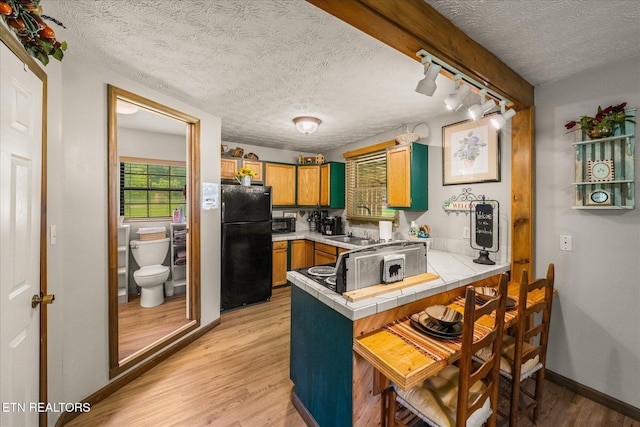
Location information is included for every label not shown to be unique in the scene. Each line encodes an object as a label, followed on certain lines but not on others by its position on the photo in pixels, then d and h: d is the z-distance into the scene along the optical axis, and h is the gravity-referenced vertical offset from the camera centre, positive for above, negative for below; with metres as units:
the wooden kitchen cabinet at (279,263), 3.96 -0.78
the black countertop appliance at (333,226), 4.29 -0.22
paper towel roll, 3.05 -0.20
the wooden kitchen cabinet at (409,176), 2.90 +0.44
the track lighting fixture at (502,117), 2.02 +0.76
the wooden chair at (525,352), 1.42 -0.87
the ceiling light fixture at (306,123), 2.91 +1.03
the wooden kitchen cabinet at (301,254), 4.14 -0.66
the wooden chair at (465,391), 1.10 -0.89
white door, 0.97 -0.10
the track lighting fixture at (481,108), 1.91 +0.79
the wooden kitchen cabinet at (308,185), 4.48 +0.50
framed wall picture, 2.43 +0.62
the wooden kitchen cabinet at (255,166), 3.92 +0.74
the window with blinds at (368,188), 3.65 +0.39
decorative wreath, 0.91 +0.72
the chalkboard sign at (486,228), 2.30 -0.15
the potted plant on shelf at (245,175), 3.53 +0.55
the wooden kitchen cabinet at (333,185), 4.27 +0.48
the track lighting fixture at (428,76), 1.40 +0.80
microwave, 4.48 -0.21
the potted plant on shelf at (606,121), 1.70 +0.62
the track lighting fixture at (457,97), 1.71 +0.79
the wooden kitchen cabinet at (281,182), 4.23 +0.54
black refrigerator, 3.19 -0.42
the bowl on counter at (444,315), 1.34 -0.56
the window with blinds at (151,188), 3.78 +0.40
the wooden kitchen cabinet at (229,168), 3.71 +0.68
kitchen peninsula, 1.32 -0.74
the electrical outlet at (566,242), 1.97 -0.23
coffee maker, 4.60 -0.13
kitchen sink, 3.59 -0.40
